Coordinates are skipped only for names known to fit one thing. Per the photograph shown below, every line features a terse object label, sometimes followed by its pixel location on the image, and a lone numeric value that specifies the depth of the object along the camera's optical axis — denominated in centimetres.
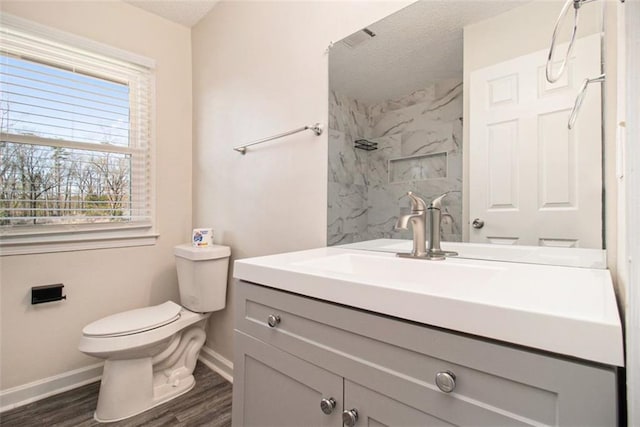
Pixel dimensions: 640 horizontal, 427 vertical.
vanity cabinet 43
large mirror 82
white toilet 143
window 162
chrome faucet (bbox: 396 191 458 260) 100
